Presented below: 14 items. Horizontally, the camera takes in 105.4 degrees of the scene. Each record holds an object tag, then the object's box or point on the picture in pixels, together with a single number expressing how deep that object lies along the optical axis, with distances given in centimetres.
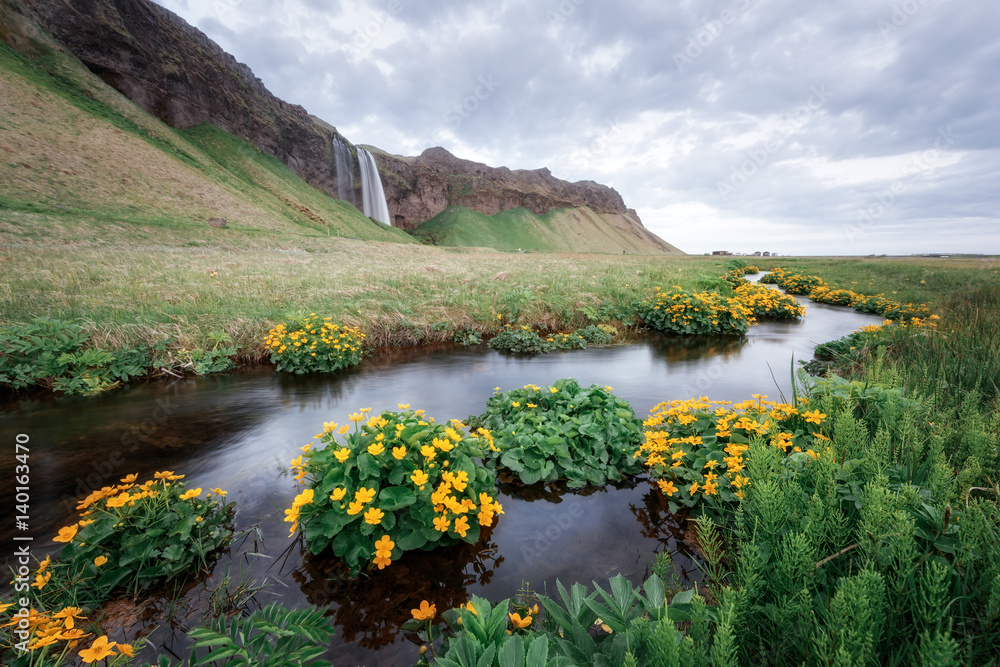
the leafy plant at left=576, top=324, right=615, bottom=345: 1036
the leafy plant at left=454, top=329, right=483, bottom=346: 993
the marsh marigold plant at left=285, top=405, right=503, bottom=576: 271
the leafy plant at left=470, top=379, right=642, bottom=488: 392
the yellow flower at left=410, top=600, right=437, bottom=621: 217
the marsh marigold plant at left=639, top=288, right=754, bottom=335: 1111
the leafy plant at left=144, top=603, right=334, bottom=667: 163
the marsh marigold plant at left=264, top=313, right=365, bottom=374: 750
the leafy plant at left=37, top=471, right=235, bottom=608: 246
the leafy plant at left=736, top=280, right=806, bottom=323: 1362
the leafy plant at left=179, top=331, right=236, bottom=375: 712
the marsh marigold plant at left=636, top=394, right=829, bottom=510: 316
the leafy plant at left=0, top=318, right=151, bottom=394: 598
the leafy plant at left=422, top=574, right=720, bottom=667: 142
